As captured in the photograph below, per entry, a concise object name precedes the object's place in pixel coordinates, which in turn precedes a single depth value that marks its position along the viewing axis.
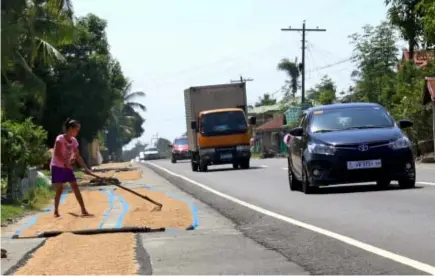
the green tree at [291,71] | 97.54
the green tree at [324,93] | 67.56
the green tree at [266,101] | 133.12
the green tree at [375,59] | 57.50
